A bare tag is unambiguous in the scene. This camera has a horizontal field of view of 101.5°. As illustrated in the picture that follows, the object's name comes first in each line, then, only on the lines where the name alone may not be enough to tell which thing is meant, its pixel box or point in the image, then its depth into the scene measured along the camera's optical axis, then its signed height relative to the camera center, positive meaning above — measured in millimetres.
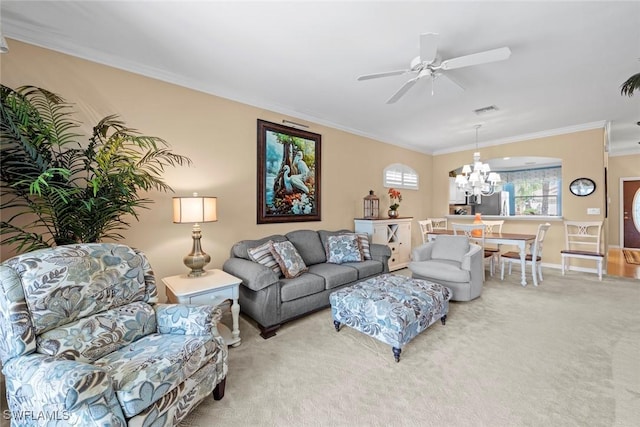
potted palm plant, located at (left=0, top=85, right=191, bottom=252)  1779 +269
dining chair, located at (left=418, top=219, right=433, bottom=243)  4964 -337
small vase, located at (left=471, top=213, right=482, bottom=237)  4510 -364
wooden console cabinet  4633 -444
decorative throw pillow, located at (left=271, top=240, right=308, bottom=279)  2973 -575
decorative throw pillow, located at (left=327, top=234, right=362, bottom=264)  3711 -569
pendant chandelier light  4637 +589
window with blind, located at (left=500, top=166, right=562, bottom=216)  8008 +675
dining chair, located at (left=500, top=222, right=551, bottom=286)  4125 -768
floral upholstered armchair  1170 -754
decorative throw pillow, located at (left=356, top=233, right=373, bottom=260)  3899 -539
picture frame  3613 +541
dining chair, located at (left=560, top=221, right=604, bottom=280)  4407 -567
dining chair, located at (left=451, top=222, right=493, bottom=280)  4448 -364
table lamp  2434 -57
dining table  4020 -464
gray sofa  2598 -794
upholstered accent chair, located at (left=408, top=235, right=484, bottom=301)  3359 -745
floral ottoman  2182 -886
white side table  2216 -709
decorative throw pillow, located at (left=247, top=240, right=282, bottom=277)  2958 -535
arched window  5629 +765
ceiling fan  1974 +1263
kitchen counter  5243 -158
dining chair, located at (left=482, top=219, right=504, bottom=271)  5066 -363
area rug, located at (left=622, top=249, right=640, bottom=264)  5770 -1090
